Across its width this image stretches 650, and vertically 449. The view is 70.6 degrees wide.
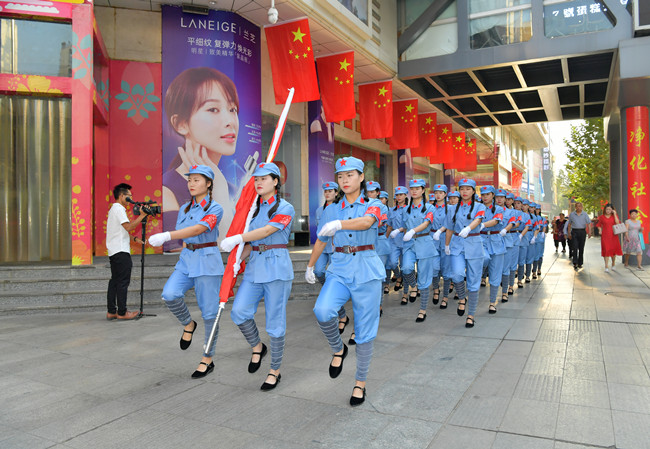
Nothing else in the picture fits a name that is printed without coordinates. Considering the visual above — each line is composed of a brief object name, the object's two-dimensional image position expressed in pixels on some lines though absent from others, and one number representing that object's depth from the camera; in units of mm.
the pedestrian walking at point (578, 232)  14250
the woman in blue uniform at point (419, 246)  7957
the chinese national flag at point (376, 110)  16750
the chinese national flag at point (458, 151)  25906
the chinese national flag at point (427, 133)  22031
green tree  32125
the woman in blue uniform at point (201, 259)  4777
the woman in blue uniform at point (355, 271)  3793
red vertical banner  15211
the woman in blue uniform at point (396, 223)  9031
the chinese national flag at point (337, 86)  14539
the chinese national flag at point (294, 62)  12281
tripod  7072
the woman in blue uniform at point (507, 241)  8805
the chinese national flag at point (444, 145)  23469
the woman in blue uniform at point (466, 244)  6871
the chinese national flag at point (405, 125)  18984
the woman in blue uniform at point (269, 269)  4238
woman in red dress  14109
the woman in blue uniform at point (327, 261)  6626
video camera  6278
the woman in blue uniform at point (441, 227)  8383
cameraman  7113
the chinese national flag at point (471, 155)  27859
